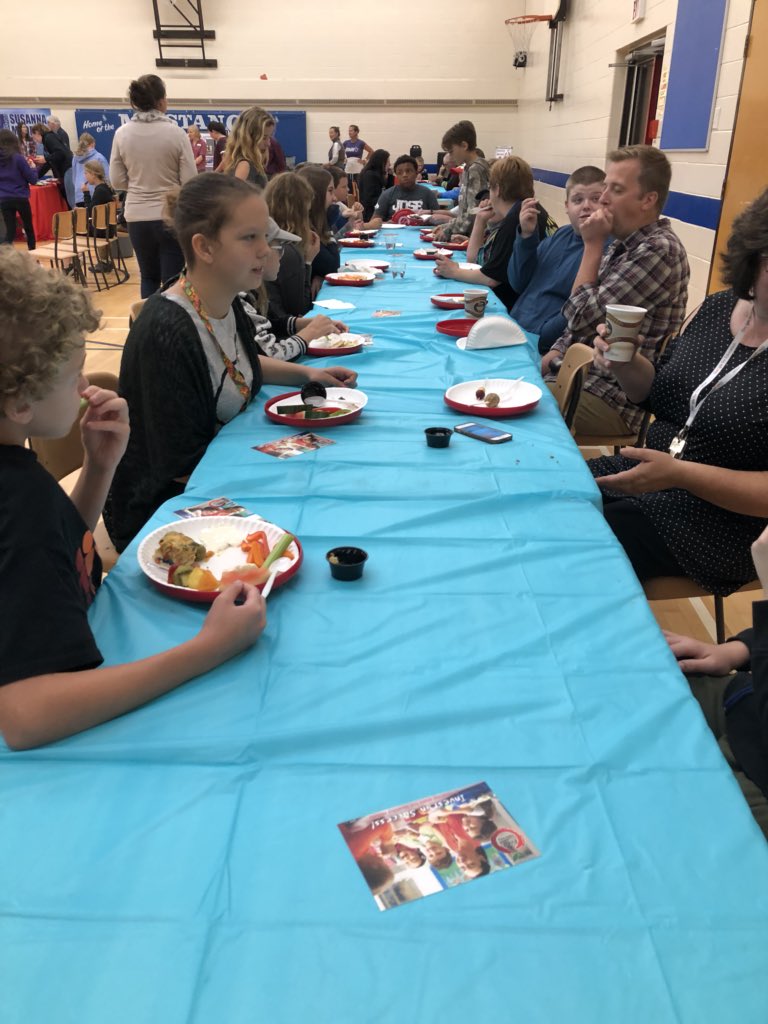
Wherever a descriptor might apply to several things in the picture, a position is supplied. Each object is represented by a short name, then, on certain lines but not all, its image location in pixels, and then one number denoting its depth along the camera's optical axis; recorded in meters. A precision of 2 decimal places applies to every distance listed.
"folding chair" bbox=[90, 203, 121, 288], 7.90
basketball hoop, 11.31
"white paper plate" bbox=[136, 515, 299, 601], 1.21
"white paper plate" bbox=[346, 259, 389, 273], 4.40
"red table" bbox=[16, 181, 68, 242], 10.46
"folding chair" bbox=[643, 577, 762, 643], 1.91
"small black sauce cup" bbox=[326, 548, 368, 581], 1.26
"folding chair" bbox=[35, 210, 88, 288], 7.44
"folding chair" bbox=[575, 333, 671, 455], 2.92
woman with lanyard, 1.72
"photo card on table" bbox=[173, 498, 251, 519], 1.47
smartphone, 1.89
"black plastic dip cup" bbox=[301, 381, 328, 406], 2.10
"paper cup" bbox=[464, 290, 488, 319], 3.11
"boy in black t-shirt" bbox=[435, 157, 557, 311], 4.15
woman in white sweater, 5.05
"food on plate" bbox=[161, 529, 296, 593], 1.20
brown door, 3.46
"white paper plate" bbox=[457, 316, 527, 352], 2.72
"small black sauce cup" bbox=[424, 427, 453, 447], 1.84
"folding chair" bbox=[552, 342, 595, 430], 2.59
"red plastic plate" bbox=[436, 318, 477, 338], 2.93
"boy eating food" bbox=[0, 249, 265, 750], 0.90
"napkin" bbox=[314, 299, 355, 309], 3.42
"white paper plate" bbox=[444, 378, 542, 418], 2.08
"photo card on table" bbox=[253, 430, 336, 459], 1.82
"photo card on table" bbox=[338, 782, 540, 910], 0.75
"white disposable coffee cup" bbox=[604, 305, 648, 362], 1.84
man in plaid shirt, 2.74
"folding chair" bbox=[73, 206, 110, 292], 7.94
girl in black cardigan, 1.98
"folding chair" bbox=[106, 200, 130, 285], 8.17
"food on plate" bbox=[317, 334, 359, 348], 2.71
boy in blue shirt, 3.60
